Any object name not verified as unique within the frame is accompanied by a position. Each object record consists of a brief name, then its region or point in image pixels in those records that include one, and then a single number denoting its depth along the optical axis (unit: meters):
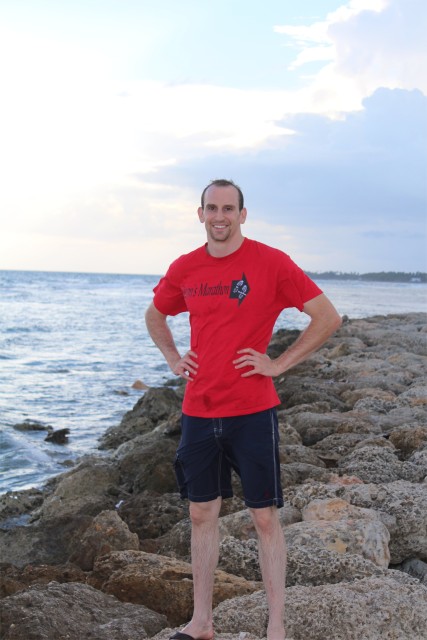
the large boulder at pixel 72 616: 3.49
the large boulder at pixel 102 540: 5.12
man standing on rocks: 3.60
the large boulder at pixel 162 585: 4.18
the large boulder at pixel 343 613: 3.60
